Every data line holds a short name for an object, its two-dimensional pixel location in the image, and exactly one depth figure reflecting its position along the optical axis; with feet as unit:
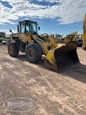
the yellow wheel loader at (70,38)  21.60
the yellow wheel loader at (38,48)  12.31
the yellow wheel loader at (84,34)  13.66
